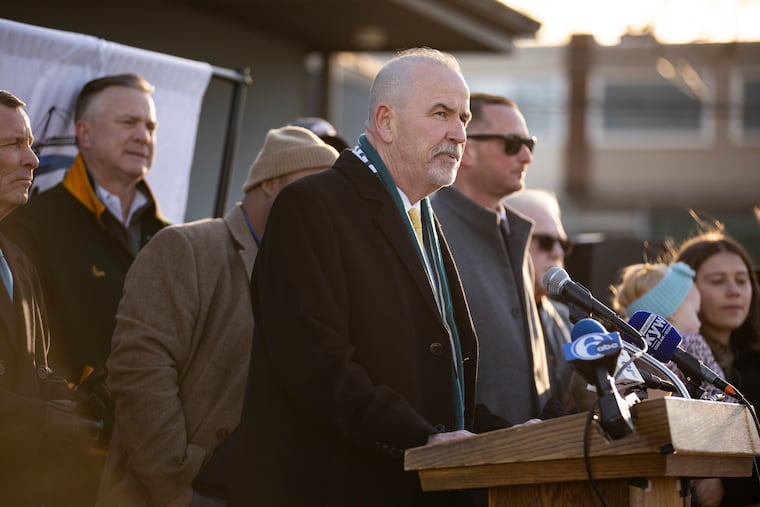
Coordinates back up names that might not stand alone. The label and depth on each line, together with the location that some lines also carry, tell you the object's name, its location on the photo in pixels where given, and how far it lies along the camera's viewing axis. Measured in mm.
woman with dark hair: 11198
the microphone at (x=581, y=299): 6194
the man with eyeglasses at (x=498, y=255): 9519
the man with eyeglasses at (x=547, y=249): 11553
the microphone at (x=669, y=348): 6509
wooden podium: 5503
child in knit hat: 10207
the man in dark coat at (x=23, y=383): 7419
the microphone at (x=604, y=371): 5425
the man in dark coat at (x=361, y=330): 6298
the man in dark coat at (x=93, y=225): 9157
